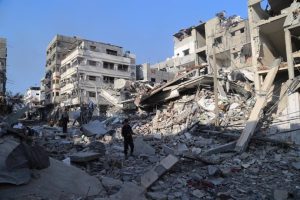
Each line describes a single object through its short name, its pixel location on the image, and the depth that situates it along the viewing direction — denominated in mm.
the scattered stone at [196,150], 8002
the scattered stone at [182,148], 8033
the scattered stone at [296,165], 6633
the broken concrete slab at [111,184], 5188
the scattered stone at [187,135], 9545
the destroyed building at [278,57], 9588
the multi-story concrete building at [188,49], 26036
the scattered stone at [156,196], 5128
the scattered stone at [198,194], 5398
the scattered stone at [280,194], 5399
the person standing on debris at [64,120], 11700
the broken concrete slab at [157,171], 5582
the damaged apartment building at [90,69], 30390
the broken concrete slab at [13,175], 4572
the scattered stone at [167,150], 7625
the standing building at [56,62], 37554
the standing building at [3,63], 25801
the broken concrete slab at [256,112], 7988
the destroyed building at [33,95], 44957
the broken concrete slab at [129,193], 4931
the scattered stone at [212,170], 6181
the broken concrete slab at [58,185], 4567
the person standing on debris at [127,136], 7363
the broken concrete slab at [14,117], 8790
